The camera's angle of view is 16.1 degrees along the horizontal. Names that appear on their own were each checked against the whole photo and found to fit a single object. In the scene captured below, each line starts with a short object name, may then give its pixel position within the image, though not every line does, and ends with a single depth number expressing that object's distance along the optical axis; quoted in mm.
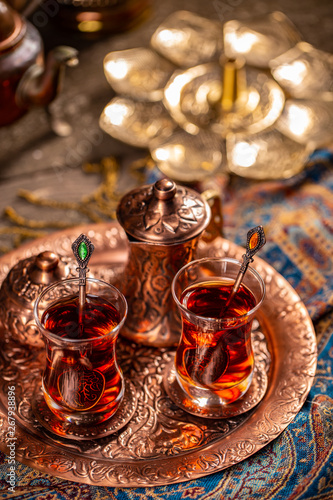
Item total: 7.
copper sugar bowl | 803
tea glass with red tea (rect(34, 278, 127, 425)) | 743
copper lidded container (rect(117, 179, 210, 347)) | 777
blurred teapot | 1037
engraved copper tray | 756
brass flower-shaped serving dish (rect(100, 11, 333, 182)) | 1105
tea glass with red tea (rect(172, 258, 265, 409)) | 751
